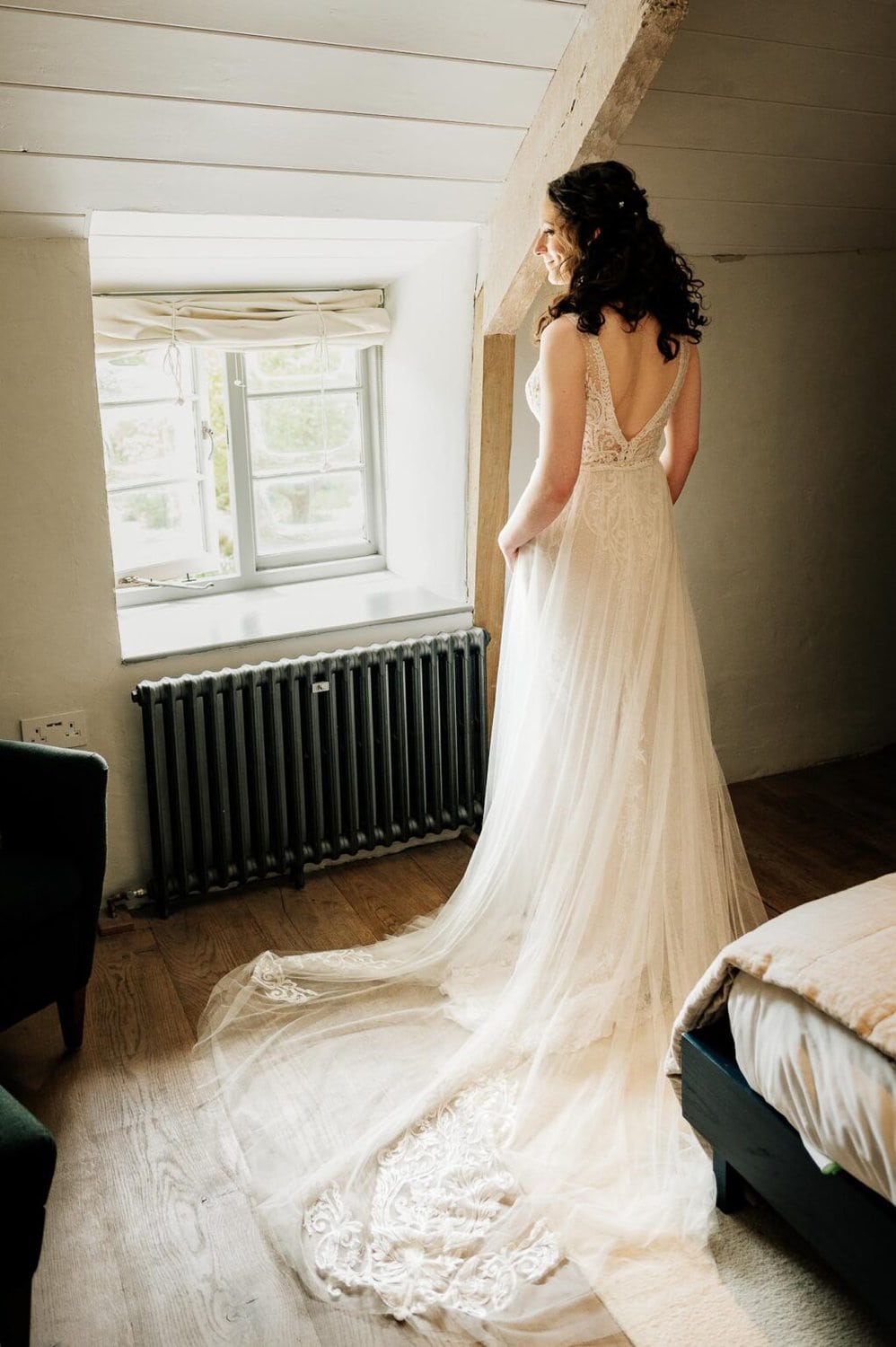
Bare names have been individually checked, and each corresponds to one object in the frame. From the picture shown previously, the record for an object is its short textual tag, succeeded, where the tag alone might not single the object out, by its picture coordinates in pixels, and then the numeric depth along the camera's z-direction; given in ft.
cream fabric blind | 10.09
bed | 5.19
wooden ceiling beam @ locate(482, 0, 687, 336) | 6.99
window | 10.82
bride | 6.55
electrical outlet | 9.16
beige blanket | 5.30
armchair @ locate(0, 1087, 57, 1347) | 5.15
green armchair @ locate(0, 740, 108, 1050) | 7.37
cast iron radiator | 9.59
